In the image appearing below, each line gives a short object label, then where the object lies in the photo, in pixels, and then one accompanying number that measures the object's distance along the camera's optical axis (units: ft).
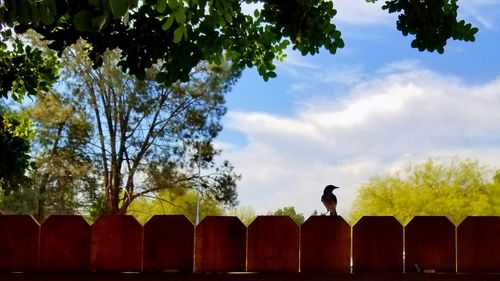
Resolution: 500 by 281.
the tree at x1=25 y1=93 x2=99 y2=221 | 64.85
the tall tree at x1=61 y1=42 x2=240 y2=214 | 66.85
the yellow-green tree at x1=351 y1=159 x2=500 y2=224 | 63.82
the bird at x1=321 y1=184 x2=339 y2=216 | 8.15
